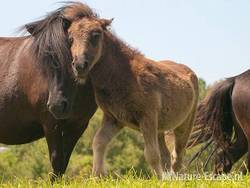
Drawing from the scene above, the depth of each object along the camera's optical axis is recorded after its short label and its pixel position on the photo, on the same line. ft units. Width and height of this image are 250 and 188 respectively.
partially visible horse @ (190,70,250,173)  60.49
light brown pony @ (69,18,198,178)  45.57
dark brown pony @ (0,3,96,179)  47.98
